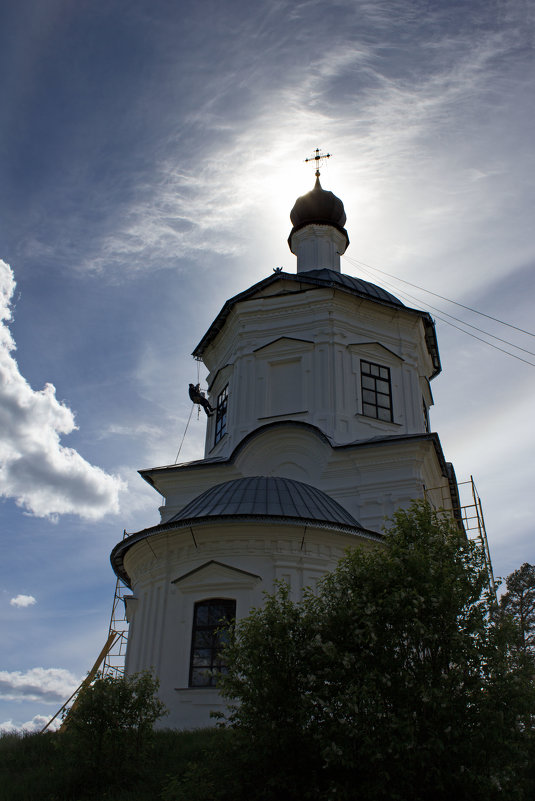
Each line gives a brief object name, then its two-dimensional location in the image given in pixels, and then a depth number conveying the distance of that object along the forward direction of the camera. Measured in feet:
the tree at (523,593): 84.14
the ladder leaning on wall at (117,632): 63.31
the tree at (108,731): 29.91
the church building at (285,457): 43.88
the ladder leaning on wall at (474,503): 53.33
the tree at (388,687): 23.56
